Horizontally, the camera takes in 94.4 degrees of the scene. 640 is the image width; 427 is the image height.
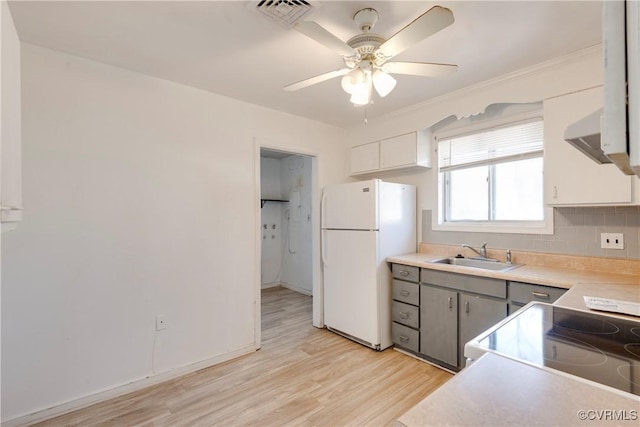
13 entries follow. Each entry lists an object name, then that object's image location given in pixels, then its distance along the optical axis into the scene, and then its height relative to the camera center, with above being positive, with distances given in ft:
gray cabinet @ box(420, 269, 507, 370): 7.07 -2.41
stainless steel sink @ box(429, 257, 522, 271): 8.18 -1.35
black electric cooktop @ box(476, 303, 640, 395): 2.64 -1.36
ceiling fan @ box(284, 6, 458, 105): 4.59 +2.84
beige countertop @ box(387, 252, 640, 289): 5.99 -1.30
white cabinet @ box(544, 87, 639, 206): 6.11 +1.01
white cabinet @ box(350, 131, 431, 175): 9.84 +2.23
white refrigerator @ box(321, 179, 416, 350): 9.24 -1.06
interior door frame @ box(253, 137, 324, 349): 9.49 -0.36
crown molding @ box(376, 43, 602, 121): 6.46 +3.60
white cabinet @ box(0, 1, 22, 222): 2.97 +1.05
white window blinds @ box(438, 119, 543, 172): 8.19 +2.14
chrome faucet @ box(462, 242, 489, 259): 8.79 -1.03
